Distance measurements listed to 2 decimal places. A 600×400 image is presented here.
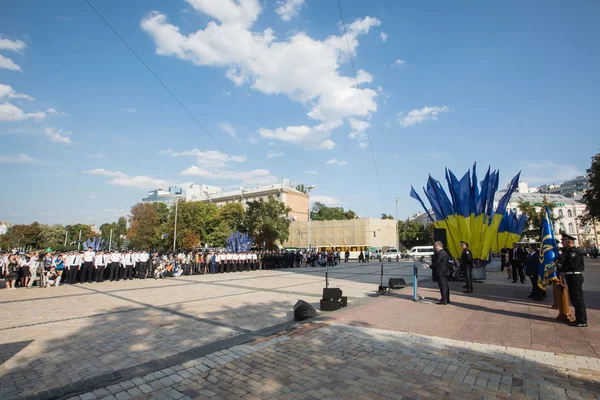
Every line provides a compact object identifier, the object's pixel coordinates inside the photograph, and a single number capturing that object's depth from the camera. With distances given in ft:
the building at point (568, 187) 409.59
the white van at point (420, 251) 168.39
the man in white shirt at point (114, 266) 61.01
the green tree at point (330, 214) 325.01
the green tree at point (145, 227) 198.08
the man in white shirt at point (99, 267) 58.34
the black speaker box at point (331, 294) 29.09
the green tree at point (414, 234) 275.59
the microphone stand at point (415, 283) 34.25
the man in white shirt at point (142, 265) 66.49
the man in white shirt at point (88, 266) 56.59
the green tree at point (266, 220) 158.61
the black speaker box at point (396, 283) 42.80
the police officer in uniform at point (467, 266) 40.54
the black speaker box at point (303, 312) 25.32
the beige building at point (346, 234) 219.20
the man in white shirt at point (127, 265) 64.08
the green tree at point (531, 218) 168.14
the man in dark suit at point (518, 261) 51.60
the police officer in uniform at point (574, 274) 22.89
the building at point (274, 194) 257.55
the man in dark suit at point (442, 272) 31.91
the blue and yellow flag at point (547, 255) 27.35
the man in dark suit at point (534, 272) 33.83
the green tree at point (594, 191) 103.24
